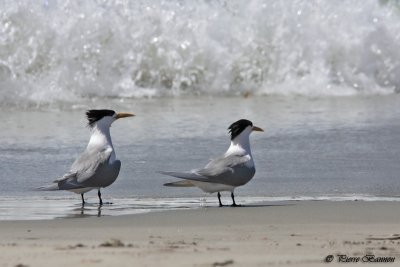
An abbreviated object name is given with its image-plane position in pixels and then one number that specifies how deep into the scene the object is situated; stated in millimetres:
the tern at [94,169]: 14625
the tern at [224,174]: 14812
